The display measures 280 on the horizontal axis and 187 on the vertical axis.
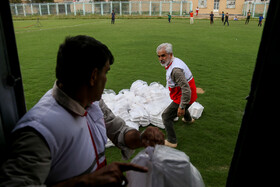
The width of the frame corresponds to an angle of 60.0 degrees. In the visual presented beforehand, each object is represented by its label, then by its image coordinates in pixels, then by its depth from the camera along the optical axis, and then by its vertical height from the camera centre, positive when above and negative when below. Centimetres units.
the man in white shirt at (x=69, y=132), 100 -58
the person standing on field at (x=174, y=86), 345 -113
